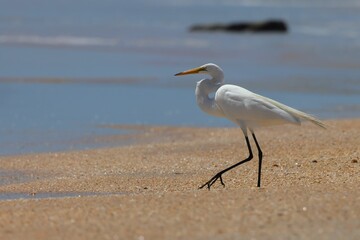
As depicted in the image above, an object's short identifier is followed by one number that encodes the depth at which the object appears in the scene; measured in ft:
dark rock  263.90
